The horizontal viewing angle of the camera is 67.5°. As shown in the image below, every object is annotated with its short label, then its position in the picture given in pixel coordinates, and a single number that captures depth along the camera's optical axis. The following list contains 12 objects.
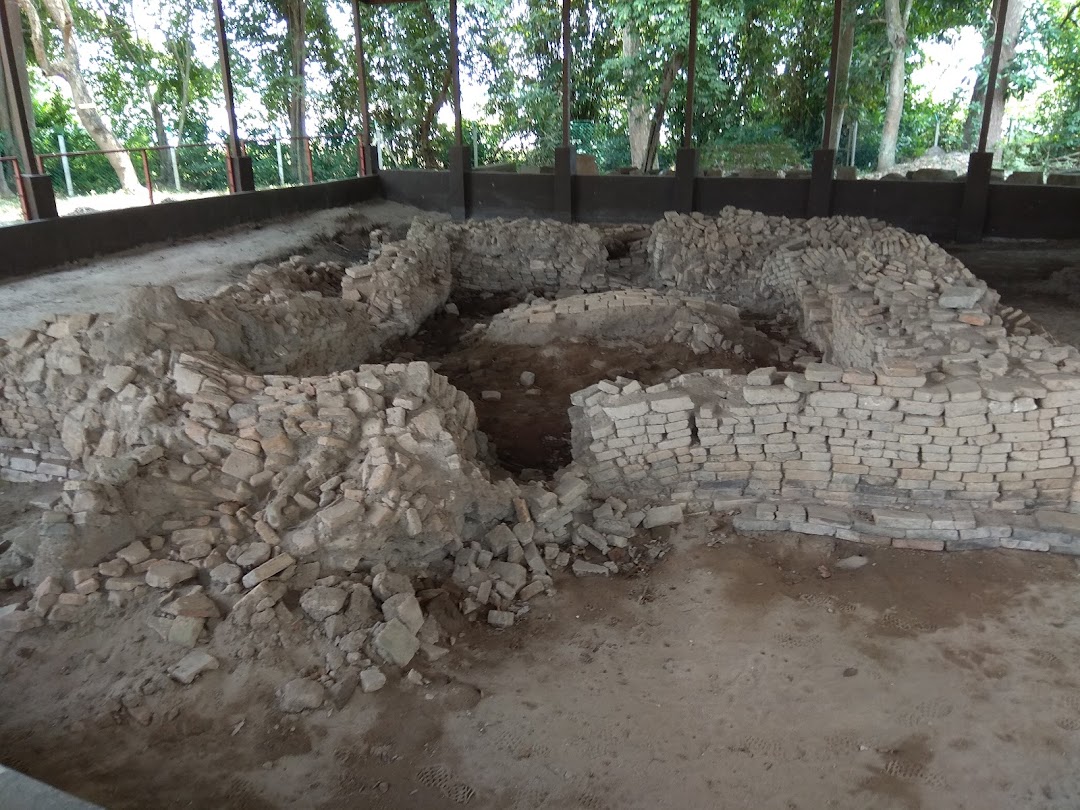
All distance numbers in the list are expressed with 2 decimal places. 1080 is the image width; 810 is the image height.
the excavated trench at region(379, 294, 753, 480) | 6.45
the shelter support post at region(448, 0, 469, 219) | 13.62
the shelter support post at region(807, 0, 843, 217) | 12.47
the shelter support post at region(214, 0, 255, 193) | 12.35
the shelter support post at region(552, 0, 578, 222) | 12.98
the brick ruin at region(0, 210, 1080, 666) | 4.06
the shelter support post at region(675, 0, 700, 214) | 12.99
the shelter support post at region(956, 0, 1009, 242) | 11.88
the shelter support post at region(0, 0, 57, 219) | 9.12
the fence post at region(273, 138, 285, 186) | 15.07
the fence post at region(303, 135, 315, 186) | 14.74
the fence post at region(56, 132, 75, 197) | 14.06
